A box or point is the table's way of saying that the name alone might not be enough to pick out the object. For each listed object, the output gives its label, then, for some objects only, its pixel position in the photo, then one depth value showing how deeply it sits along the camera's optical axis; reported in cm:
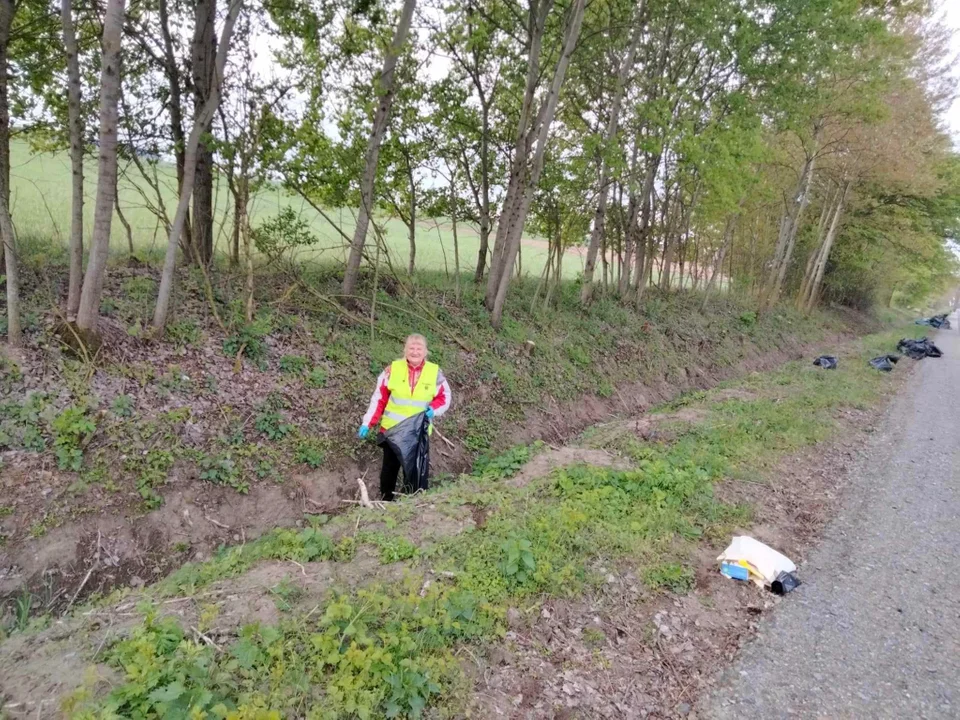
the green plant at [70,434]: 480
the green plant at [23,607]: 390
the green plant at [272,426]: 605
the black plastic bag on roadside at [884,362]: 1480
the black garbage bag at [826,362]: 1390
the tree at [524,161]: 869
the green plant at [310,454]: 610
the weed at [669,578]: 393
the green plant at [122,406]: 528
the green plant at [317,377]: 682
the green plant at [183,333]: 629
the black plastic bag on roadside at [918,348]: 1895
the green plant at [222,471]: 541
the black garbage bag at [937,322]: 3903
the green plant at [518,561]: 371
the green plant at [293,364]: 679
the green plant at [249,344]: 658
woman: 534
